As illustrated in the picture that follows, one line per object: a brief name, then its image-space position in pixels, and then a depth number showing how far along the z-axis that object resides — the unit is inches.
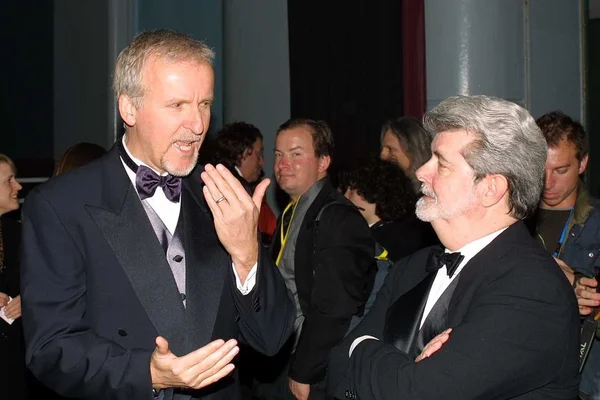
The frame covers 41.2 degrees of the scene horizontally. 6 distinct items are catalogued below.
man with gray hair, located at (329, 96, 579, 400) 83.3
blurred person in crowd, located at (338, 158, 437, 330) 164.2
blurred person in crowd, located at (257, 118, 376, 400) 141.4
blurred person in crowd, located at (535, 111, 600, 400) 137.9
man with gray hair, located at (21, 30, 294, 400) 83.5
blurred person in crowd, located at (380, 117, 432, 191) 192.7
